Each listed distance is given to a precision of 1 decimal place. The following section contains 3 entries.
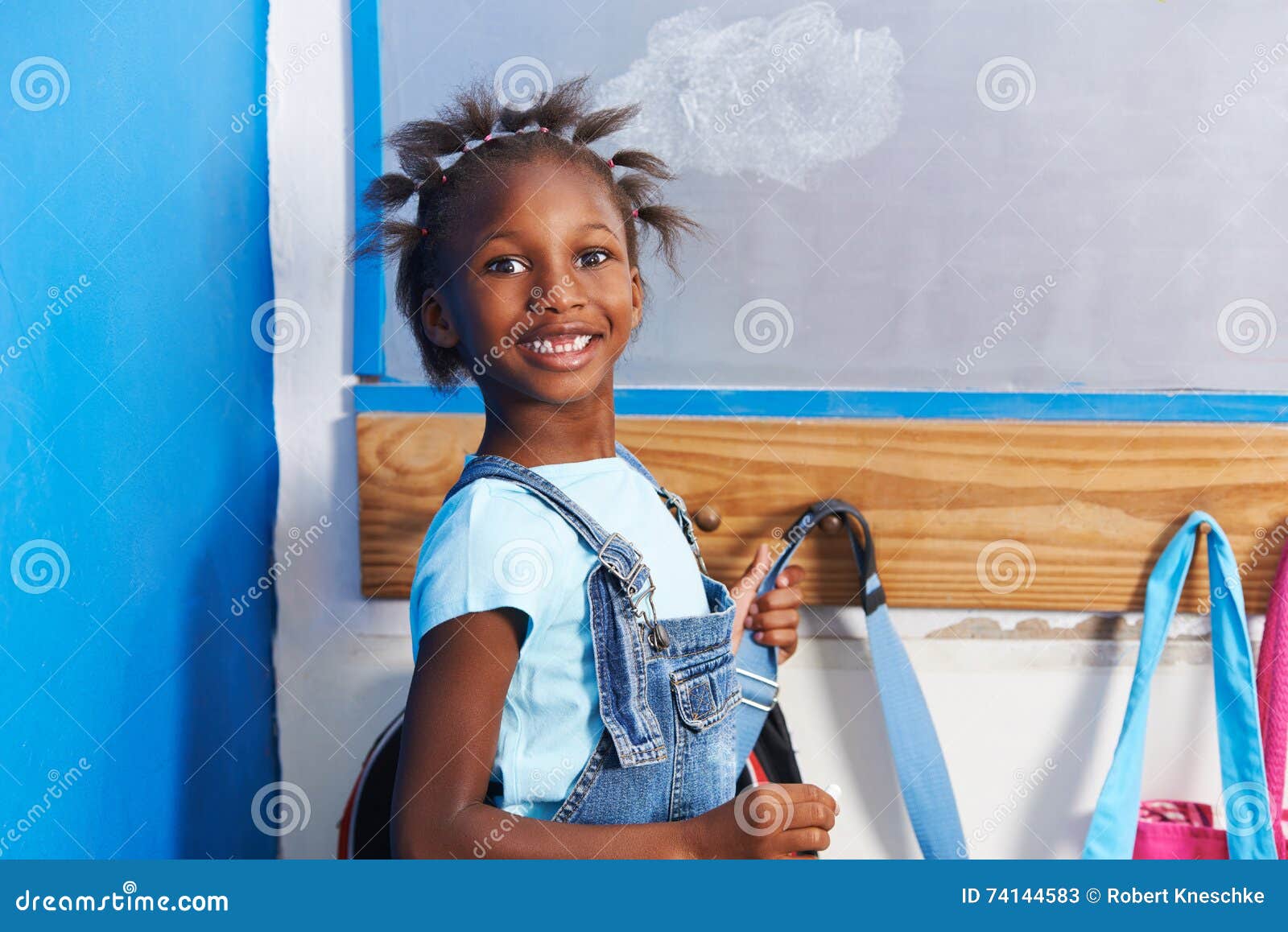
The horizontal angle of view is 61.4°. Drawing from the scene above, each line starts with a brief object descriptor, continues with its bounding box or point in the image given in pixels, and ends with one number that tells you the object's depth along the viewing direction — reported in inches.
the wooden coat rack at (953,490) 43.5
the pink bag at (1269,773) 41.6
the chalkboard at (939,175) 43.1
